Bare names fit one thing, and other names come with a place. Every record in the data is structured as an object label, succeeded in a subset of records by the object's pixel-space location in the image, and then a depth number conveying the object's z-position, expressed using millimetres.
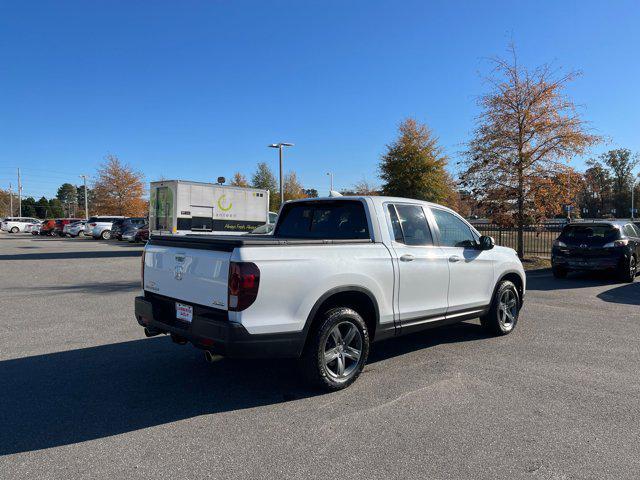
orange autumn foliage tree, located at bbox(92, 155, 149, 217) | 47062
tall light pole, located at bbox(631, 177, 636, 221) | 78075
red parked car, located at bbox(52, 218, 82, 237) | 41375
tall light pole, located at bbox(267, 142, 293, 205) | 31862
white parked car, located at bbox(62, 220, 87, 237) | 39688
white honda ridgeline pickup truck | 3816
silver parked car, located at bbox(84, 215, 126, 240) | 35094
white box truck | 18172
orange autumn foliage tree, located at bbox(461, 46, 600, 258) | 16266
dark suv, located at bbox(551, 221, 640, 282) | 12016
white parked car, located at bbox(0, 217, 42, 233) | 50375
